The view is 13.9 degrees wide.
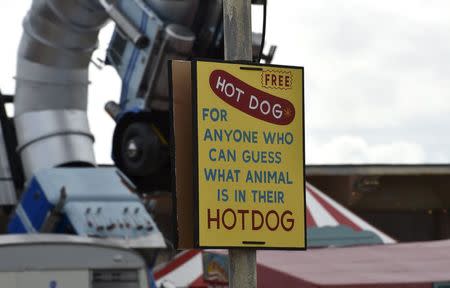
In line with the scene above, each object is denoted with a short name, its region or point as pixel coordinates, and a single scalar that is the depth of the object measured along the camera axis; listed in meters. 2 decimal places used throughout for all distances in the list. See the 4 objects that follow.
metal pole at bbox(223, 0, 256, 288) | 10.98
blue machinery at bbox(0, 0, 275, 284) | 26.52
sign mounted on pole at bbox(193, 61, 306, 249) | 10.85
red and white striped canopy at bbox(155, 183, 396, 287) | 26.73
